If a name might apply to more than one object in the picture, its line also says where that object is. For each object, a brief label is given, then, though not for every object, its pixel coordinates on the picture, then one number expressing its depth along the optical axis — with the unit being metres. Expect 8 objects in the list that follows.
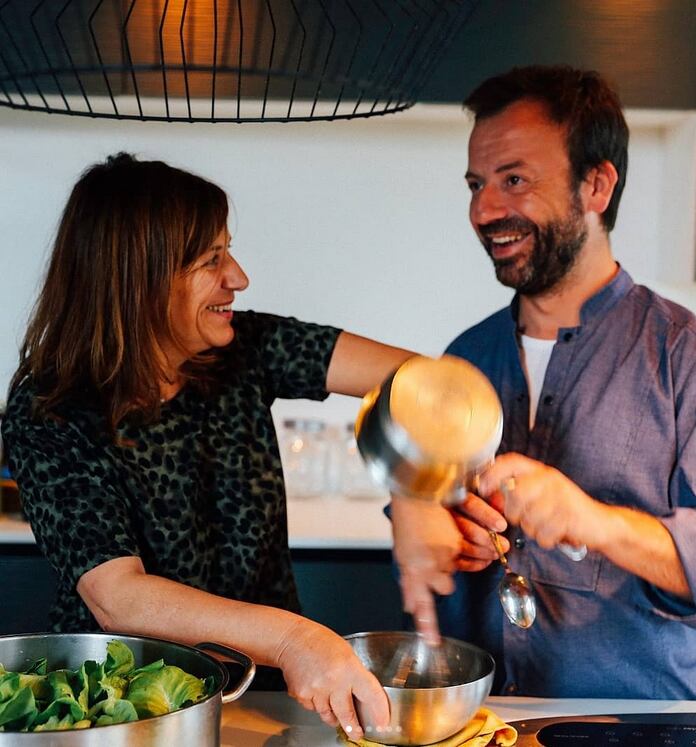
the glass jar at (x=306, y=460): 3.18
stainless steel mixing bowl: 1.24
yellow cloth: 1.30
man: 1.62
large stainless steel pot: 1.01
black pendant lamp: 2.14
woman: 1.63
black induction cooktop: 1.37
